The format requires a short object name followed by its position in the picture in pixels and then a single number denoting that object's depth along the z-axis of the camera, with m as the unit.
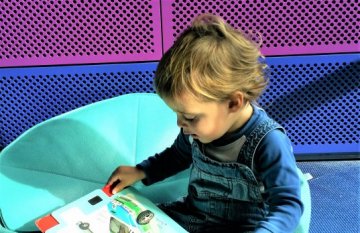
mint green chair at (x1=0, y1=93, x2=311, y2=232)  1.08
